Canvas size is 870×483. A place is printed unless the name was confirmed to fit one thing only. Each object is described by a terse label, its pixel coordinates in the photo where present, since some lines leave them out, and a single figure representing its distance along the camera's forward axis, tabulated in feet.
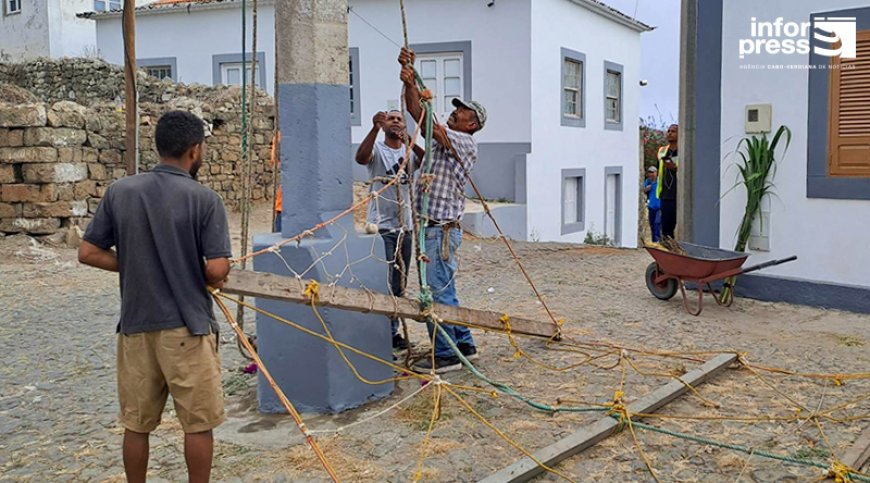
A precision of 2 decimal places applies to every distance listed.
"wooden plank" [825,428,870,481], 13.17
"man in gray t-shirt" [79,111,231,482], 10.94
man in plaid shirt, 18.26
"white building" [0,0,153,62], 79.51
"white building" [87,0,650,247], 53.42
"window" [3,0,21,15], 82.99
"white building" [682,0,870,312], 24.70
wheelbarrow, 24.35
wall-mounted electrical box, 26.35
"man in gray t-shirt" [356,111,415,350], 19.71
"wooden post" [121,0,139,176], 18.67
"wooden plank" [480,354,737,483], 12.76
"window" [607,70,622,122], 65.72
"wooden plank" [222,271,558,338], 12.94
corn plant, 26.17
